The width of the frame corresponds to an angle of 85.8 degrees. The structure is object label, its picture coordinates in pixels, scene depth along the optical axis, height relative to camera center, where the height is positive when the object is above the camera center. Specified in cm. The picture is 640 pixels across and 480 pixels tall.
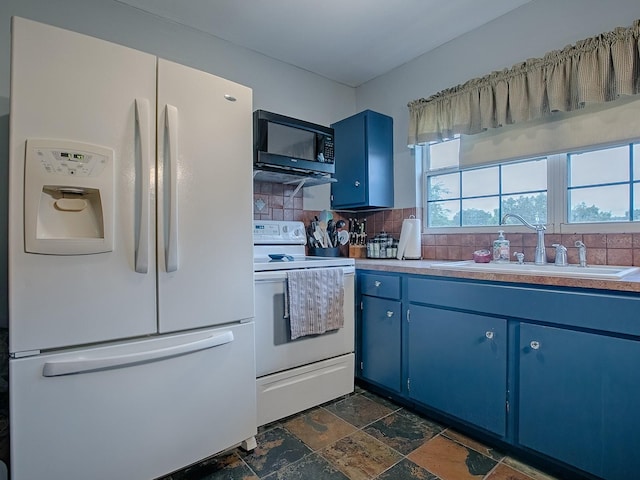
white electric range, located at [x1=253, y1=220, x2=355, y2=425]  185 -64
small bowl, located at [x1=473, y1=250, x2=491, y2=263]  219 -11
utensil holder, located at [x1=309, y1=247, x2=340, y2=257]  263 -10
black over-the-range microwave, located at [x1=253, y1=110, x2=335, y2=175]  210 +61
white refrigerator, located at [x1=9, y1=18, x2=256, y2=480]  115 -9
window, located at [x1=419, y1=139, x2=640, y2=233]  182 +31
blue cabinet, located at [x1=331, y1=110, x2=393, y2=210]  267 +62
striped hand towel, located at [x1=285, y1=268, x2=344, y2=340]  193 -36
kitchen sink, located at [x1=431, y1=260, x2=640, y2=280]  145 -15
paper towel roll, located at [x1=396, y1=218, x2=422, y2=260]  256 -1
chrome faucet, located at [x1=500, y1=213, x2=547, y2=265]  195 -4
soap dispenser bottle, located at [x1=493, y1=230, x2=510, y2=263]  211 -6
